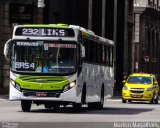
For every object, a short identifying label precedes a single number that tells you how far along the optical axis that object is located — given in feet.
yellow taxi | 130.62
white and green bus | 82.28
